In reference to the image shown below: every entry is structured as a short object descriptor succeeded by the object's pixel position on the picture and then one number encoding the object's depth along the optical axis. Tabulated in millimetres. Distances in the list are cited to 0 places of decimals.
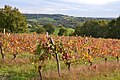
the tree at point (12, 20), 37033
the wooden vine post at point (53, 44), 8021
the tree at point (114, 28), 33568
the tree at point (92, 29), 37404
